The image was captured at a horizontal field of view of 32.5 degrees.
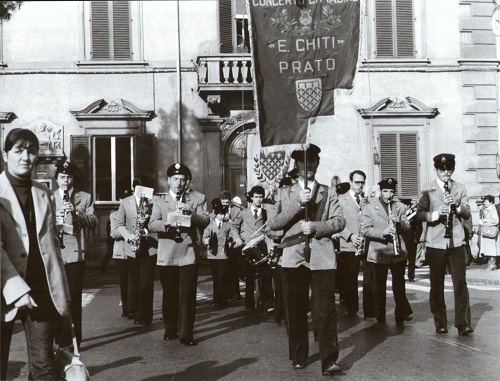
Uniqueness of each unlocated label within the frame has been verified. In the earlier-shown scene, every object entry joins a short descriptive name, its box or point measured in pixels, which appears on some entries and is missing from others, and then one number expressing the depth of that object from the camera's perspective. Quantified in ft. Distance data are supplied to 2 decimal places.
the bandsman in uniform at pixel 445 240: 32.99
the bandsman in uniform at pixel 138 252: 37.70
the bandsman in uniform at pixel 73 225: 30.07
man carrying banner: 26.27
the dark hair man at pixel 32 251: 17.94
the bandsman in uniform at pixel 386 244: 37.06
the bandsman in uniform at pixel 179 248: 31.96
